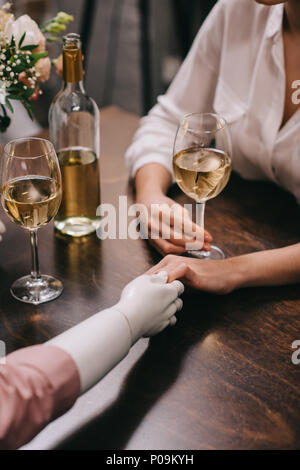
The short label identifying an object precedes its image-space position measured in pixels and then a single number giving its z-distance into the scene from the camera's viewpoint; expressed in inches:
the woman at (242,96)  48.8
